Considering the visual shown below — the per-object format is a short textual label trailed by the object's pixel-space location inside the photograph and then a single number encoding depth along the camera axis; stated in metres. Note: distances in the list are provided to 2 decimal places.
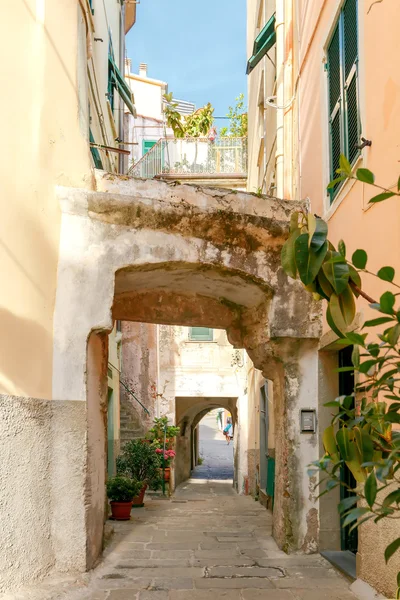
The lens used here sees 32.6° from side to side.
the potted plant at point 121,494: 9.43
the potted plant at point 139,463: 12.81
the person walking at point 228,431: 40.65
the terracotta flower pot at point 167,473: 16.03
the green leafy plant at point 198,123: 20.34
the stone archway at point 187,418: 20.31
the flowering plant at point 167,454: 15.41
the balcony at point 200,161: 20.80
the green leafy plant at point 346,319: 2.60
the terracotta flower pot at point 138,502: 11.60
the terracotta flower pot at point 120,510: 9.59
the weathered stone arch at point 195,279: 6.47
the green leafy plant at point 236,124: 21.23
